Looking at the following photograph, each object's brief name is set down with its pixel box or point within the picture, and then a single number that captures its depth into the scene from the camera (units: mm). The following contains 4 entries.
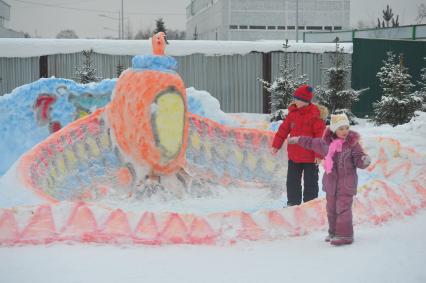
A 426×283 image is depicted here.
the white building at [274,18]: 60031
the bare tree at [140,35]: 75844
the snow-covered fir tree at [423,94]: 15203
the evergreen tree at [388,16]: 43634
